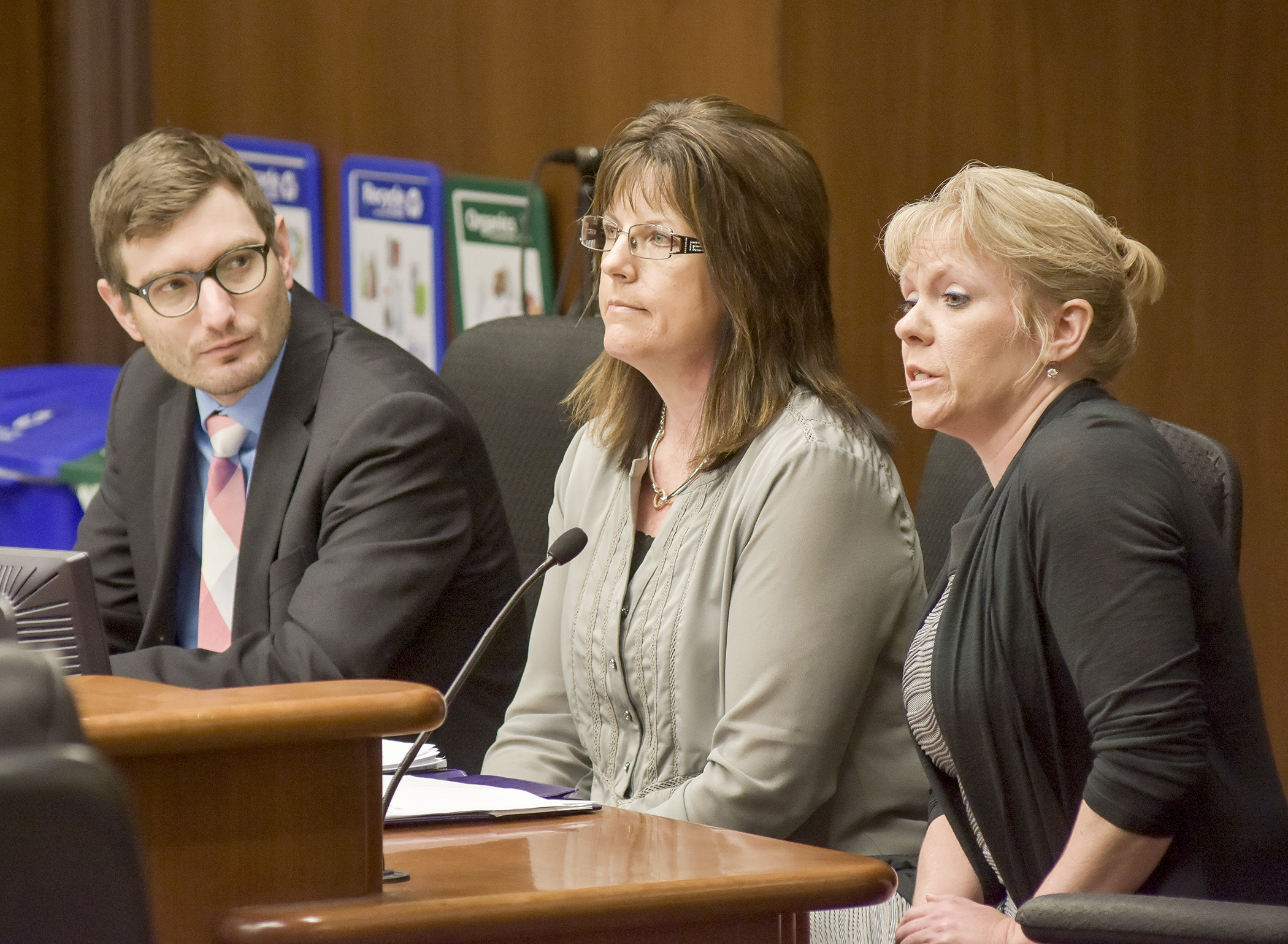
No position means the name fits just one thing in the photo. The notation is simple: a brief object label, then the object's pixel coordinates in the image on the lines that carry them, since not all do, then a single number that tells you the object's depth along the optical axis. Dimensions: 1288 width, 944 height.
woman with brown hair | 5.89
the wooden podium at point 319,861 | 5.39
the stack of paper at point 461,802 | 5.65
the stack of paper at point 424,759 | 5.75
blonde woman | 5.66
